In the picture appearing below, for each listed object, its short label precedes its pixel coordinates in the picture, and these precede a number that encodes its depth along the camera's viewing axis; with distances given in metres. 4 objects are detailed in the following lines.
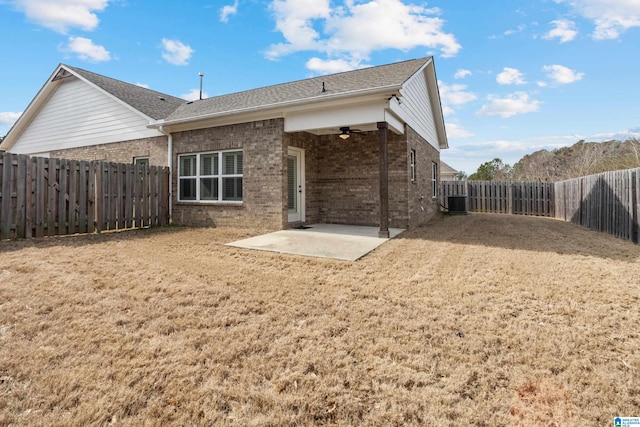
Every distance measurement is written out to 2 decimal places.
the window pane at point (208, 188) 10.02
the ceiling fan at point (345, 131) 8.44
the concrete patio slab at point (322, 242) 6.12
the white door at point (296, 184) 9.72
